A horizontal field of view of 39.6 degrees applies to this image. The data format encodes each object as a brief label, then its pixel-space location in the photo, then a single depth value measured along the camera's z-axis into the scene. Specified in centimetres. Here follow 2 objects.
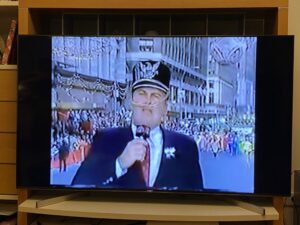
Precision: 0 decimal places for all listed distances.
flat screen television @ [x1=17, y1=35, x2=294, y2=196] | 201
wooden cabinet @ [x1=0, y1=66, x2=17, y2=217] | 217
